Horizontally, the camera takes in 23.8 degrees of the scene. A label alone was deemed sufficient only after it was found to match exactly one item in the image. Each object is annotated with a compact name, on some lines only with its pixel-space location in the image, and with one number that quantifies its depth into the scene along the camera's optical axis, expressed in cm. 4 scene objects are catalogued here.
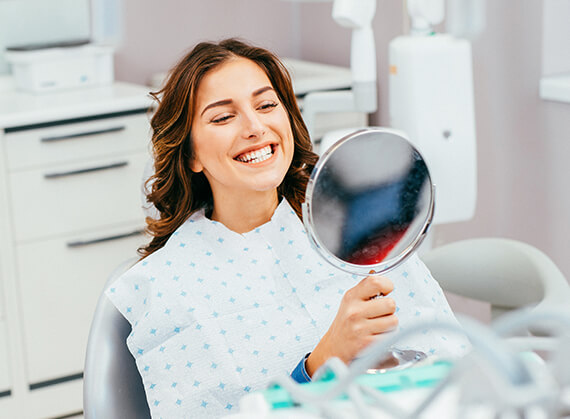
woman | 166
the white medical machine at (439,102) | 239
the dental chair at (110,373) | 166
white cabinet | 271
